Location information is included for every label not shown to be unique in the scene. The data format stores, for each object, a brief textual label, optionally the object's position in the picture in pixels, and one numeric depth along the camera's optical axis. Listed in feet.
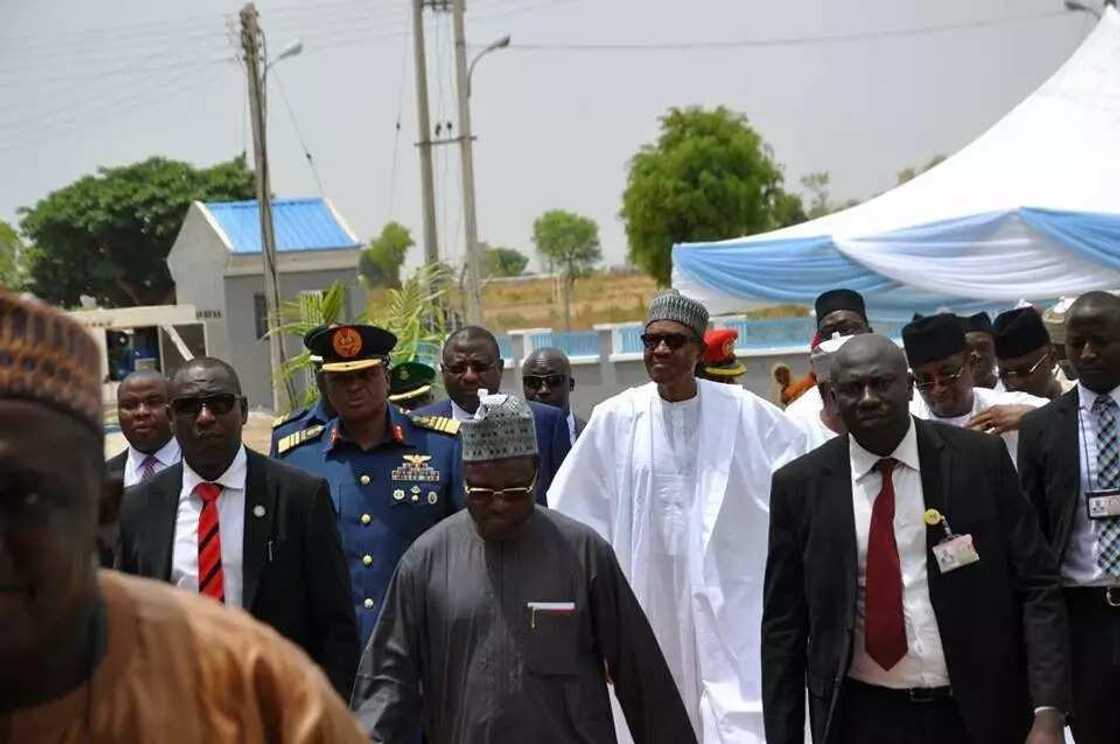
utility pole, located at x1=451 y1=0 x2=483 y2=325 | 110.83
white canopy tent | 55.01
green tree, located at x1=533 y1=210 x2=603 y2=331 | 376.27
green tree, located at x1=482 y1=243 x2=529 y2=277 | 437.54
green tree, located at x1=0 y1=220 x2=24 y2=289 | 204.23
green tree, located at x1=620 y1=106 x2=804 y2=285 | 172.96
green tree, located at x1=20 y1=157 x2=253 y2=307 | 233.14
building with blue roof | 168.96
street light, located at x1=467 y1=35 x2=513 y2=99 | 117.19
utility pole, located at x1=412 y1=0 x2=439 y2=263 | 116.78
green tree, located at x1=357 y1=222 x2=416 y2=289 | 402.72
